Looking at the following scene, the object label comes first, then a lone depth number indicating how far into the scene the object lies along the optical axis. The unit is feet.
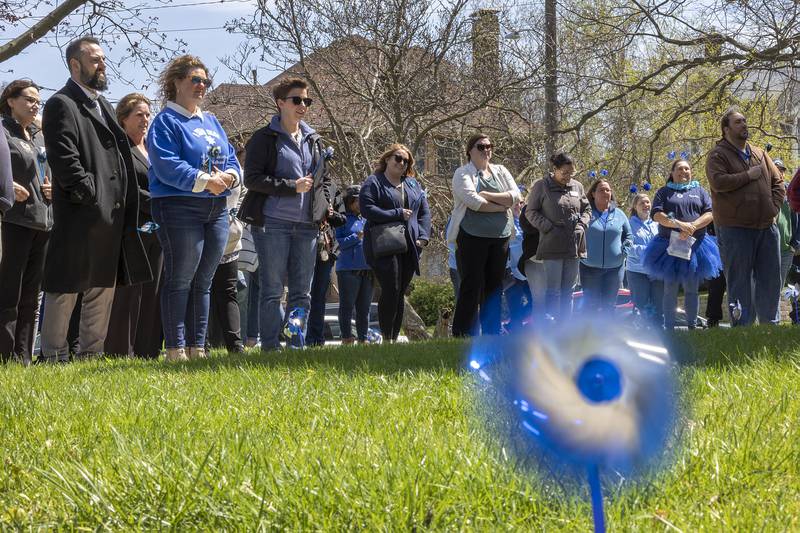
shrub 90.07
